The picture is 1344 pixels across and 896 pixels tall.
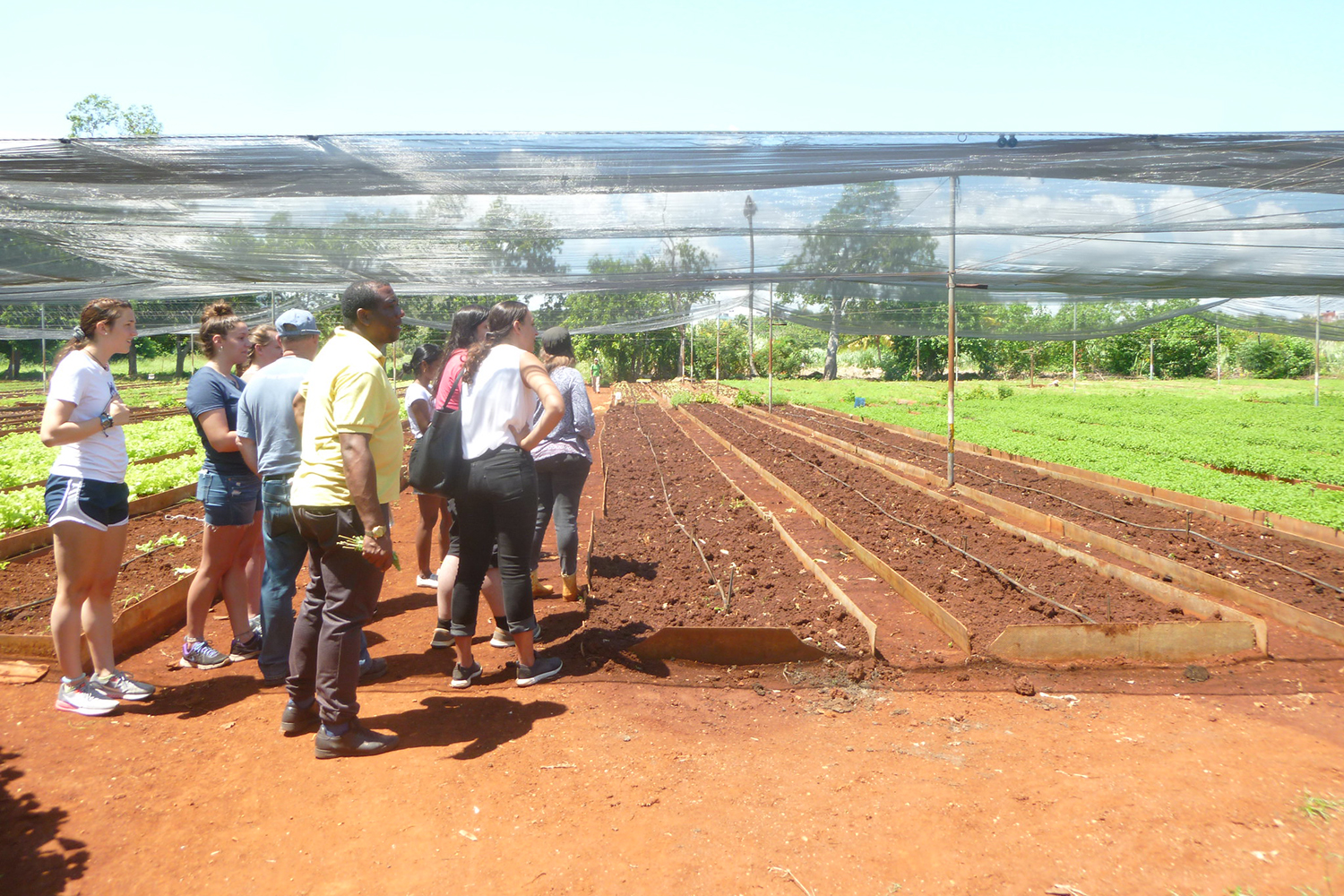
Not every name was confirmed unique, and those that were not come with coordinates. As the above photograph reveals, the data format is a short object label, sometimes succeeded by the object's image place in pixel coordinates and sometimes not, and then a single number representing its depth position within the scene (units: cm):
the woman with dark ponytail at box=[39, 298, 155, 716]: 303
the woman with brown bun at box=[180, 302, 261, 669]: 350
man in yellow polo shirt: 269
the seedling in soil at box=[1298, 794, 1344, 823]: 244
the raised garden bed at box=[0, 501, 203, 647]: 406
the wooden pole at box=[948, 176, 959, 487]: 711
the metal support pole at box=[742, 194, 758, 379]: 551
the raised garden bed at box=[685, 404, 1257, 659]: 407
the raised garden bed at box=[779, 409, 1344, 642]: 457
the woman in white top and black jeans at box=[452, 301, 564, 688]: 319
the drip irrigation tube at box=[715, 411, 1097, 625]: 439
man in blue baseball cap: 328
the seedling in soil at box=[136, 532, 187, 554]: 535
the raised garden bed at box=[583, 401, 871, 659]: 419
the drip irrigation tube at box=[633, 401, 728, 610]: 487
